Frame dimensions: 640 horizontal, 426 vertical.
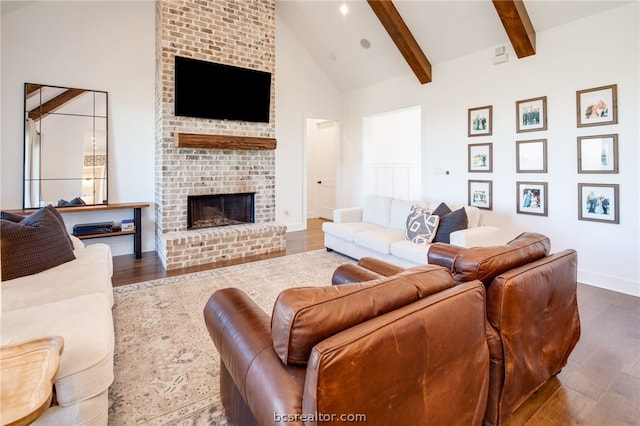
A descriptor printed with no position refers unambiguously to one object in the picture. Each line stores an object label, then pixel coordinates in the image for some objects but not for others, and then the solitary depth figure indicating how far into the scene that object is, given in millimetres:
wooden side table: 1010
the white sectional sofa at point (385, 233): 3605
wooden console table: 4262
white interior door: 8141
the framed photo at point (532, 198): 4094
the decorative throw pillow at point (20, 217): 2839
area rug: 1802
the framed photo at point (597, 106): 3480
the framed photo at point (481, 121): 4586
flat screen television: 4516
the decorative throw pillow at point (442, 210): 4022
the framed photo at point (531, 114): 4039
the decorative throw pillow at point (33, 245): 2350
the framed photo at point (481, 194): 4664
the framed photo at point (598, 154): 3494
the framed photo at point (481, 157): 4621
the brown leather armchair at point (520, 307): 1554
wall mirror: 4145
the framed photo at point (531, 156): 4062
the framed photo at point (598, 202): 3516
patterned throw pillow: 3859
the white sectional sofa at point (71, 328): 1441
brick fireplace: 4422
